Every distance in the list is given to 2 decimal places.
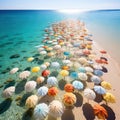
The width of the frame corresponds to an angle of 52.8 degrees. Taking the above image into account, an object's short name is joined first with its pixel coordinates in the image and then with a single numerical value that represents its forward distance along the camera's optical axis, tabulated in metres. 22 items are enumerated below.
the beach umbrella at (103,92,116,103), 11.05
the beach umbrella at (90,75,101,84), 13.67
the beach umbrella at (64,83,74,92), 12.33
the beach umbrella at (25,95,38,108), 10.69
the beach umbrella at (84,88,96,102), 11.22
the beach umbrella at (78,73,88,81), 13.97
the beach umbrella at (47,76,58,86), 13.12
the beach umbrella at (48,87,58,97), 11.79
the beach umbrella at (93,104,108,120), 9.60
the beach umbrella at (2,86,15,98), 12.01
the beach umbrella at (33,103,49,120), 9.50
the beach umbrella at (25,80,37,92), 12.62
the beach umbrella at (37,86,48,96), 11.74
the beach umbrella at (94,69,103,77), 15.02
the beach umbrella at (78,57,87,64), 17.83
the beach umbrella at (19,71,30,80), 14.67
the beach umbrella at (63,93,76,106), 10.61
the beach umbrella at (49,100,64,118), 9.70
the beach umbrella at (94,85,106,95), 11.80
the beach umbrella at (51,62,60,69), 16.64
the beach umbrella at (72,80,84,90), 12.27
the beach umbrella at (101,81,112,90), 12.65
